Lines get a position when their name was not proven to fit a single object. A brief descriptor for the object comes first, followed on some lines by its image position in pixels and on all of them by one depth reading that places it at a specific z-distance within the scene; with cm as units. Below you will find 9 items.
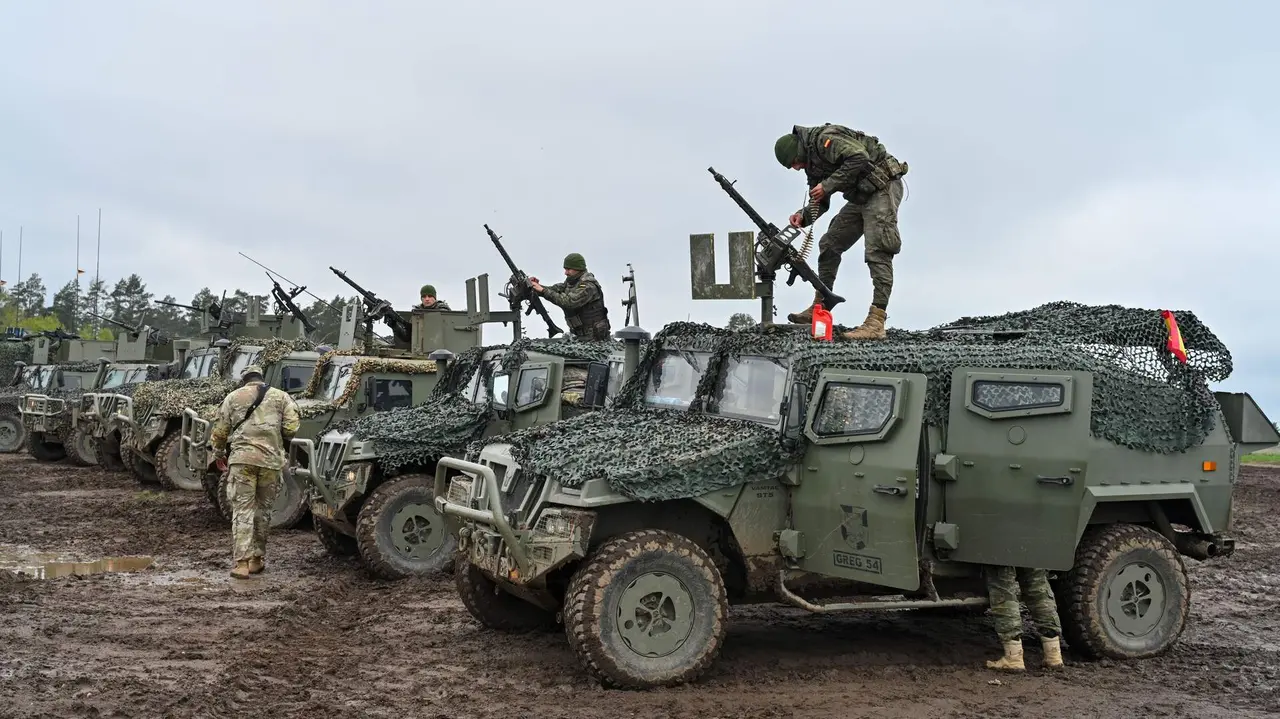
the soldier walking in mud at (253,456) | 971
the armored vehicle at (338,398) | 1198
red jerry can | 717
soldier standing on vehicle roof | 807
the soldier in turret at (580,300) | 1264
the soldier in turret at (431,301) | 1614
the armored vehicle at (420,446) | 936
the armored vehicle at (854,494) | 603
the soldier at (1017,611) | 656
